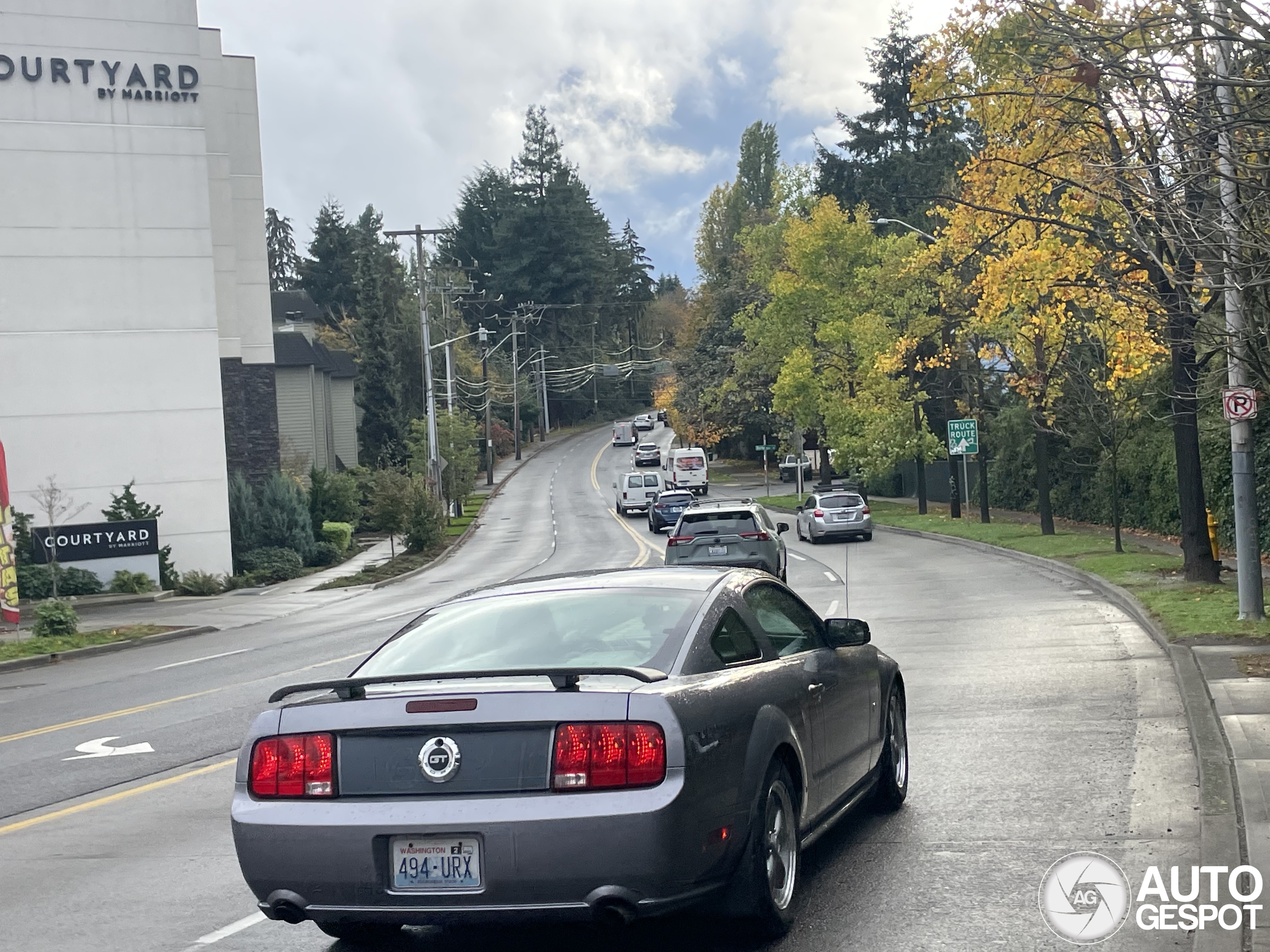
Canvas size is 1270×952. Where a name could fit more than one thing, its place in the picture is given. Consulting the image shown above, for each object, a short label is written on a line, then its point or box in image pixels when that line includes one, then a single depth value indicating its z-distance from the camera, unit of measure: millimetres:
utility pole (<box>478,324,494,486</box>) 88312
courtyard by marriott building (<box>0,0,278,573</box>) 36656
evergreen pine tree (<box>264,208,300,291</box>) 148500
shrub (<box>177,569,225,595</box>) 36938
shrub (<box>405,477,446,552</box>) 46875
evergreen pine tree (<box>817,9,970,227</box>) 75438
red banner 24969
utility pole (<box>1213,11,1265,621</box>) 15555
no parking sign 15172
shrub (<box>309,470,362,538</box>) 52219
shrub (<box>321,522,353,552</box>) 48281
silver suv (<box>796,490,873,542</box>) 40000
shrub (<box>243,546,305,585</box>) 40156
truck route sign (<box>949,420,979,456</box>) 37938
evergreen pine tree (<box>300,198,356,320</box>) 122500
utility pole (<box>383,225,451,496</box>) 57344
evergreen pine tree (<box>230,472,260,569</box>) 41812
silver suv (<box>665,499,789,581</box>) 24422
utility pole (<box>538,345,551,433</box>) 116875
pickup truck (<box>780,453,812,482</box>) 72019
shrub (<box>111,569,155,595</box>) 34531
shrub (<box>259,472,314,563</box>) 42750
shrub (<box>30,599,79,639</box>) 24469
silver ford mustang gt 5008
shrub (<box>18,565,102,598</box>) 33000
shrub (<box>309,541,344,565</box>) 44844
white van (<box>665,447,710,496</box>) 68500
